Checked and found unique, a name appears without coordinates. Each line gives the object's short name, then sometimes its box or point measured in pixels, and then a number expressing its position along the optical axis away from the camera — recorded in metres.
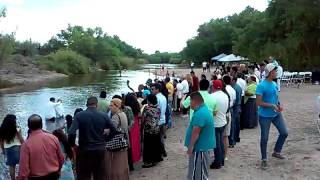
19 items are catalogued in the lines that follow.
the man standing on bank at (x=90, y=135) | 5.01
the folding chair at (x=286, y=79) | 20.61
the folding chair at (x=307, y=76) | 21.66
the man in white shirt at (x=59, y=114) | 10.99
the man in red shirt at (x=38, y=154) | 3.87
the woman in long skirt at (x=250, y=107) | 9.02
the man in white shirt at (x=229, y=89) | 7.00
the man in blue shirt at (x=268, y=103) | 5.74
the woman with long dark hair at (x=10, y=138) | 5.84
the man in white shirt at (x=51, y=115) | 10.77
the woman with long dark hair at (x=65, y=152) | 5.01
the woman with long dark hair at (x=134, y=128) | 6.81
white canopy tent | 32.66
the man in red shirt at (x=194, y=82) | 11.35
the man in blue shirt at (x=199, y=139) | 4.68
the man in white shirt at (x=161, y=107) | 7.18
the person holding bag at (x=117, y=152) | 5.71
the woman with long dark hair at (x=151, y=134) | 6.58
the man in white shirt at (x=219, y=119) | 5.90
